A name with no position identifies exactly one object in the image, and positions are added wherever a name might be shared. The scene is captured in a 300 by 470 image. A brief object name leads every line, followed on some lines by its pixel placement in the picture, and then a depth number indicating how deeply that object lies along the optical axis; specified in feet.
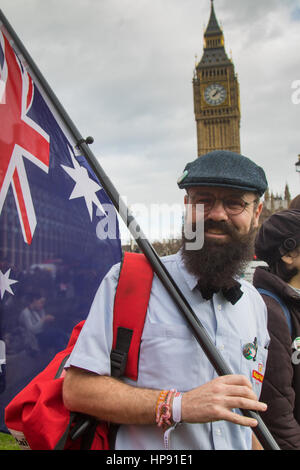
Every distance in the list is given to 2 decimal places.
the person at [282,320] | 5.79
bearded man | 3.95
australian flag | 6.90
